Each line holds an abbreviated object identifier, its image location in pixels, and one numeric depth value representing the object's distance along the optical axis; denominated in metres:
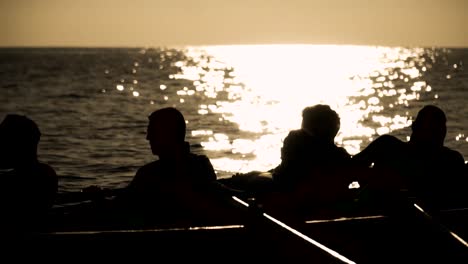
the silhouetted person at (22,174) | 11.50
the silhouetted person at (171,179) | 11.42
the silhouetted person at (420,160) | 13.84
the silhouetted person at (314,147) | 13.30
